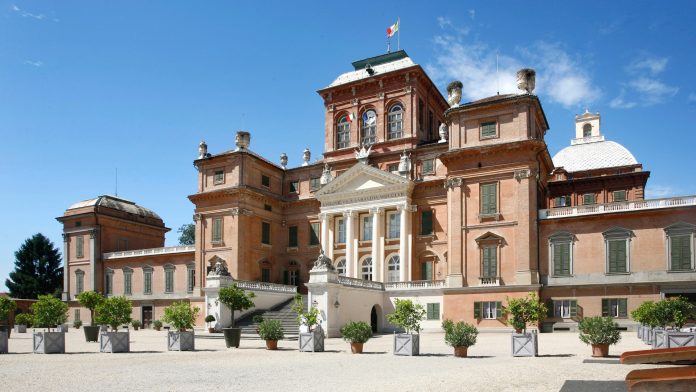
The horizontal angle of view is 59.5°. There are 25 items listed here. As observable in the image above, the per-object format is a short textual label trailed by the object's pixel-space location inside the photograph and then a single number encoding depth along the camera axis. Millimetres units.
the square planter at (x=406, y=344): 21281
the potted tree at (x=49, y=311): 28188
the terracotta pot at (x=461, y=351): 20688
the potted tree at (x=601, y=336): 18906
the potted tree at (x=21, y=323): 45344
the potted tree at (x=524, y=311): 25078
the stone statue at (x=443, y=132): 43925
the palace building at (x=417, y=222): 35188
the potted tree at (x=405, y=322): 21438
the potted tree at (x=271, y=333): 25156
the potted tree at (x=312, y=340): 23797
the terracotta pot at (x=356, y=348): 22703
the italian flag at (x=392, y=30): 48062
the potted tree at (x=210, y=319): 36906
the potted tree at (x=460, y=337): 20453
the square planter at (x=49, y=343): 23250
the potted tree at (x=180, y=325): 24594
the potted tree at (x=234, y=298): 29328
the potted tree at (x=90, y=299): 32125
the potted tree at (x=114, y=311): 27859
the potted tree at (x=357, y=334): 22484
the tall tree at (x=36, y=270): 63656
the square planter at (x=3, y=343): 23047
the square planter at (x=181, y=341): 24516
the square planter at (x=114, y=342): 23312
